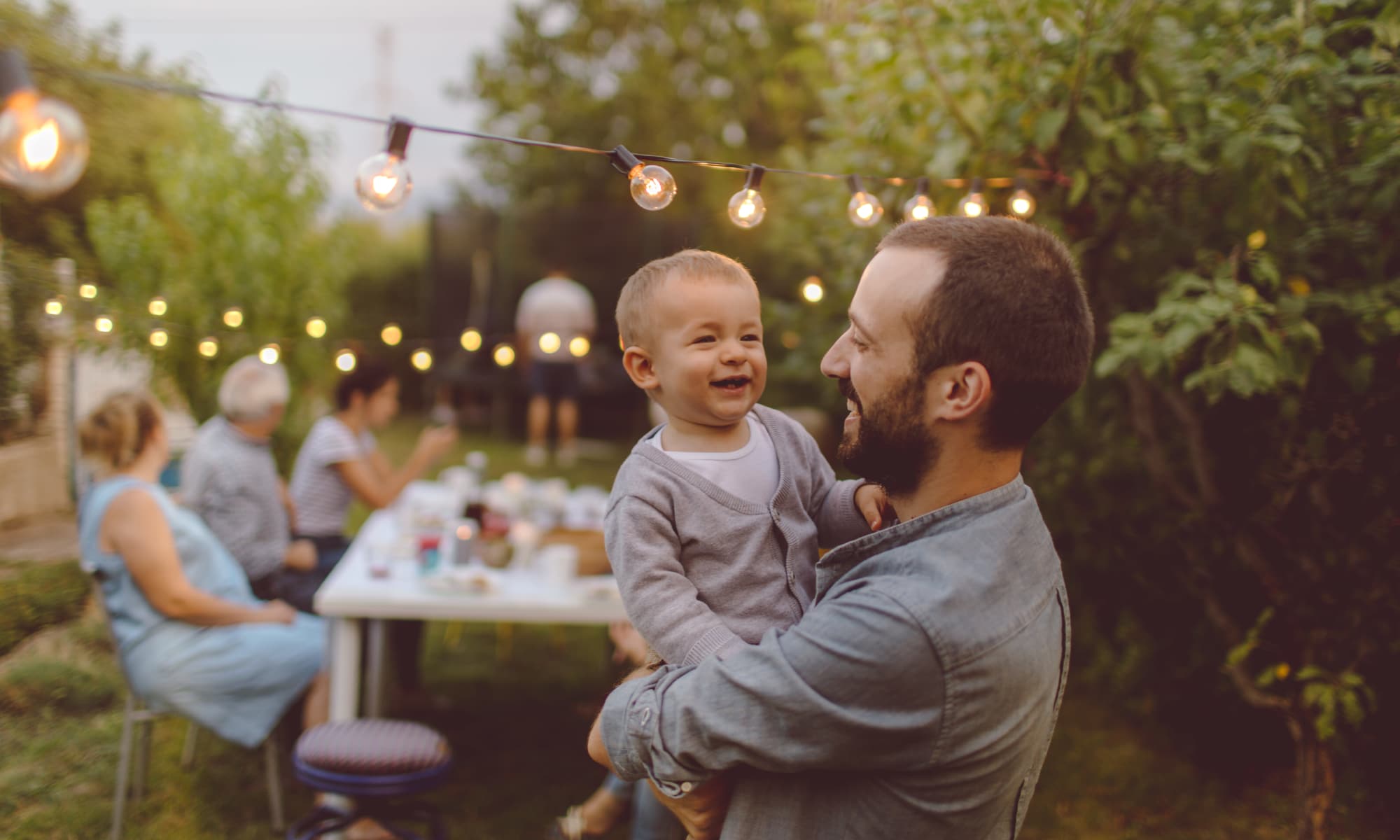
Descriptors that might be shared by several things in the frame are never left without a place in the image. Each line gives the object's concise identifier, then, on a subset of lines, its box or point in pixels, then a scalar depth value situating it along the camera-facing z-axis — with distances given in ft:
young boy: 4.62
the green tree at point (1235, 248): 8.09
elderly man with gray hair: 12.69
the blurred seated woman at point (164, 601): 10.16
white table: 10.21
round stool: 8.88
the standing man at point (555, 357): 32.45
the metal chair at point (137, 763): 10.66
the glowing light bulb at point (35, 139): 4.74
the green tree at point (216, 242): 17.85
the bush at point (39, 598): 11.76
